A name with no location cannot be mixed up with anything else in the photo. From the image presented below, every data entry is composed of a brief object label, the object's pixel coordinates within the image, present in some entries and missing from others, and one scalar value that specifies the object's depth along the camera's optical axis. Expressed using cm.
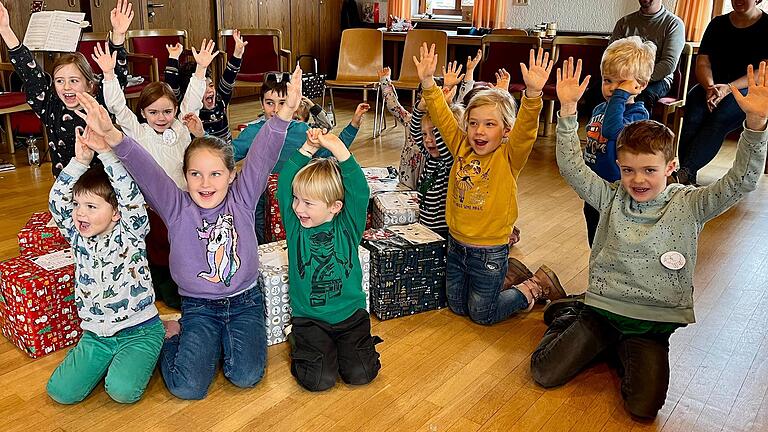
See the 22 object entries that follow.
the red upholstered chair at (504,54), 644
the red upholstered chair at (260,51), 688
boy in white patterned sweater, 214
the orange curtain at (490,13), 792
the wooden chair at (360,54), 678
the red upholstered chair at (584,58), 645
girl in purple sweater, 224
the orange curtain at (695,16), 678
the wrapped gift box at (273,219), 315
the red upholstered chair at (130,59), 549
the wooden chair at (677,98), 521
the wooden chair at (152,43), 602
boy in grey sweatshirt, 215
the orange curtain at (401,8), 843
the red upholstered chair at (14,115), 485
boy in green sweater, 226
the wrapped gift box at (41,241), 278
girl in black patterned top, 281
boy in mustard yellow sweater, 258
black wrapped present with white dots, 269
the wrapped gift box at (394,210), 310
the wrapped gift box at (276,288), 249
